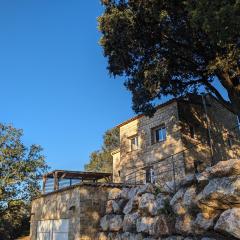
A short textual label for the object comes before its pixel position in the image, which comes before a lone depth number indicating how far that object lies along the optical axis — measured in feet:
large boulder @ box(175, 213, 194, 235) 33.91
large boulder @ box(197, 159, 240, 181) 31.53
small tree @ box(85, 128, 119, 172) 175.83
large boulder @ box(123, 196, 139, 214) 44.37
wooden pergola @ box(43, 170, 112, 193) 78.38
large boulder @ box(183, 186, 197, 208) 35.12
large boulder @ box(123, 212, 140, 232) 42.88
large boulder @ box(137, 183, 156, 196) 43.29
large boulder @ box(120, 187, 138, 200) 46.30
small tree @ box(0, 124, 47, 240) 92.38
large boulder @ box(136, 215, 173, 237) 37.14
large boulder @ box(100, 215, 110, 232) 46.24
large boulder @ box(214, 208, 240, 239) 28.43
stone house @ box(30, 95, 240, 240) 58.39
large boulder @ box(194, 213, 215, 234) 31.70
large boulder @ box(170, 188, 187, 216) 36.12
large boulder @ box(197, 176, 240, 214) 30.22
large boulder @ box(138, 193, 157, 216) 40.29
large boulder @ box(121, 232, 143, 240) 40.60
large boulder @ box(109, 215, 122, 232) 45.19
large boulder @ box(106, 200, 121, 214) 46.88
